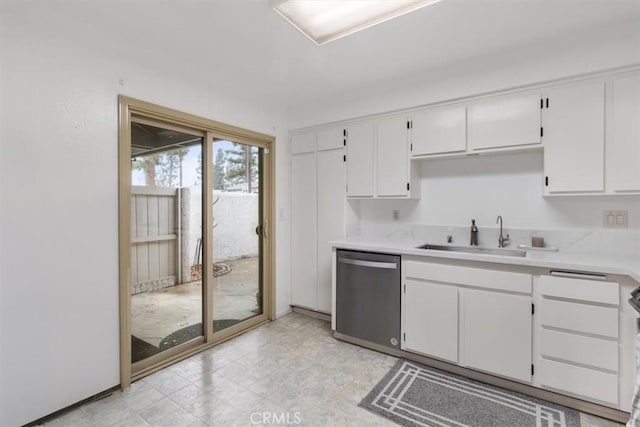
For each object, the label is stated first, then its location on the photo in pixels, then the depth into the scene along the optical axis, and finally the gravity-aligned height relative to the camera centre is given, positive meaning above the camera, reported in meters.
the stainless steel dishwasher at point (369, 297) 2.69 -0.80
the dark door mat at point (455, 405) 1.90 -1.31
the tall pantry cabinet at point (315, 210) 3.39 +0.01
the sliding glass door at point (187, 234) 2.40 -0.21
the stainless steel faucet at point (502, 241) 2.71 -0.27
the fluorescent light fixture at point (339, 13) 1.65 +1.14
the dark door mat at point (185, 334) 2.70 -1.16
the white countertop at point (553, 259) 1.86 -0.34
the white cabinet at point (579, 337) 1.87 -0.82
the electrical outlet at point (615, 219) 2.28 -0.06
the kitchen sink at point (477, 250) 2.61 -0.36
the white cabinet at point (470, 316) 2.15 -0.82
